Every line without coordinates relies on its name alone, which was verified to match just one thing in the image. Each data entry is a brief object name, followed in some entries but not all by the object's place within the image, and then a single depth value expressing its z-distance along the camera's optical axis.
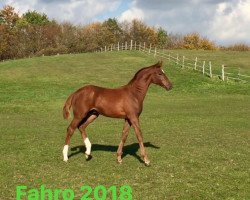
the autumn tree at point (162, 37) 124.12
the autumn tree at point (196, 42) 125.12
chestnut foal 11.38
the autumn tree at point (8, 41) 91.03
